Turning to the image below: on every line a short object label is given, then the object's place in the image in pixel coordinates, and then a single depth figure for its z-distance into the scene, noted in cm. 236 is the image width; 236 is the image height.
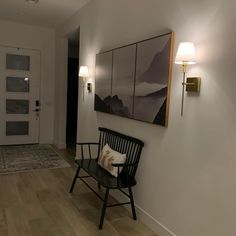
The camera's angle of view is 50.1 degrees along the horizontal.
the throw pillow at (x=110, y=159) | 289
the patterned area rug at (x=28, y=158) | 441
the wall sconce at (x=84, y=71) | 398
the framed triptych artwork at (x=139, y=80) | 240
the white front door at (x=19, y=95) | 575
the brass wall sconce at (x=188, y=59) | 197
